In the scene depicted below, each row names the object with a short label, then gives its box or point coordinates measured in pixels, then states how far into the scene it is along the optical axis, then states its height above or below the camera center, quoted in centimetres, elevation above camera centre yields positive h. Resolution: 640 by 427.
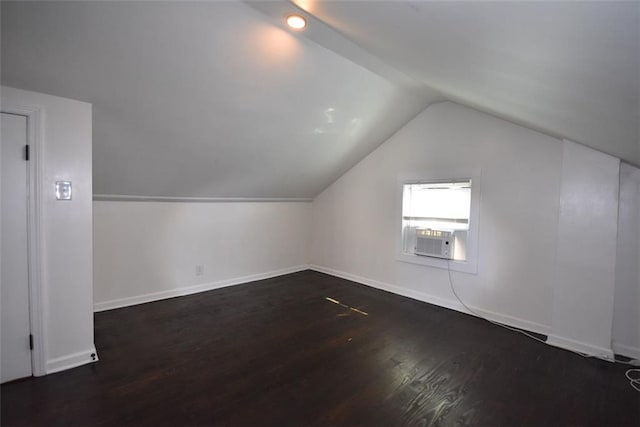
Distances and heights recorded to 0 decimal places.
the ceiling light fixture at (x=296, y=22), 190 +119
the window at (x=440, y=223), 331 -21
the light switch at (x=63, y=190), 212 +6
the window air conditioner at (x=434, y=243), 345 -44
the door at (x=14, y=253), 194 -38
